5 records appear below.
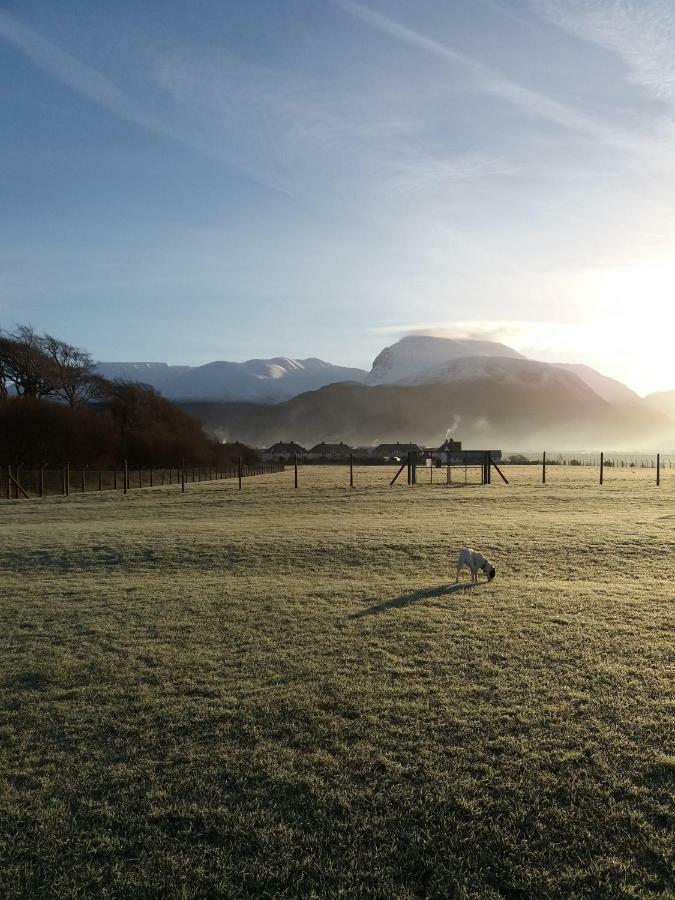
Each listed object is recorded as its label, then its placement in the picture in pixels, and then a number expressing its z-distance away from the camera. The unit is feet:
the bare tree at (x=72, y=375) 231.91
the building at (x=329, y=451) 526.82
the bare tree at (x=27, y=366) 211.82
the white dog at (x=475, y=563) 40.52
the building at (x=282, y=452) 506.89
